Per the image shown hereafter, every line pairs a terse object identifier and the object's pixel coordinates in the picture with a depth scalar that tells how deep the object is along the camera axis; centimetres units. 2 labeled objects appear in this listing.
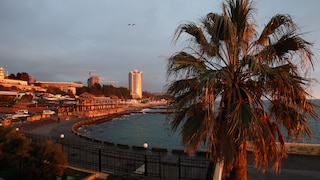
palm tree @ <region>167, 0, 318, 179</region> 485
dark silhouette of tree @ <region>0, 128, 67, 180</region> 834
